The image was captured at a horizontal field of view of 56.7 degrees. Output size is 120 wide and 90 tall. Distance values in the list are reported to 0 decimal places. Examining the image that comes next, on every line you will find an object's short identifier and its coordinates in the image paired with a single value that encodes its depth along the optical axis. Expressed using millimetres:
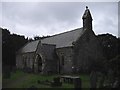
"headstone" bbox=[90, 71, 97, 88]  9800
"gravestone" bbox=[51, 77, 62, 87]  11895
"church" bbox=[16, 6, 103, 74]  19649
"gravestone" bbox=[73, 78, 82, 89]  10069
